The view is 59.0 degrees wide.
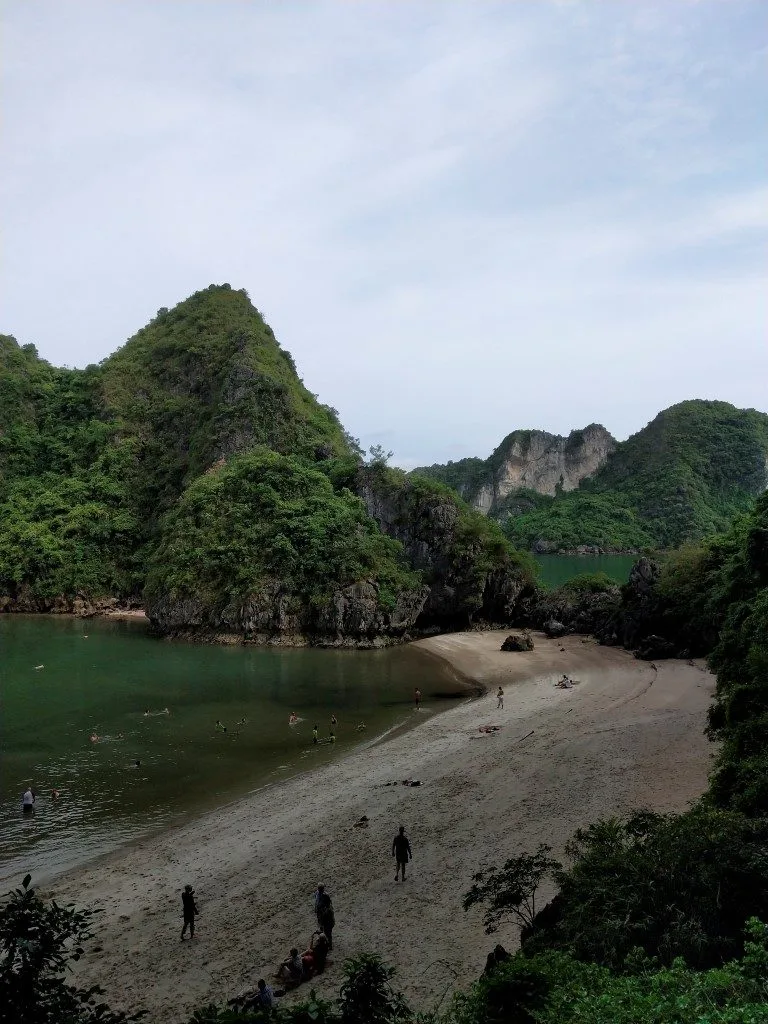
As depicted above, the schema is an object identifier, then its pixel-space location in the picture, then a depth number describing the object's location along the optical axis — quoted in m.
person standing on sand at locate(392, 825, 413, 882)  16.22
